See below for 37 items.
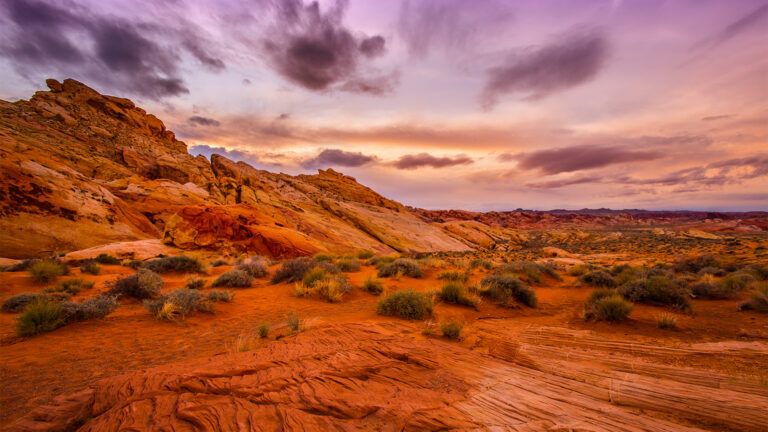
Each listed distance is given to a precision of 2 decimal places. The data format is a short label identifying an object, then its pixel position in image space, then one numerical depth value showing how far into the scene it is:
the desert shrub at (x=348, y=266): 15.82
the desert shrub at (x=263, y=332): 6.22
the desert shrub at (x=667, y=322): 7.01
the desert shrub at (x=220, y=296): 8.97
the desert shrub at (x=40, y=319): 6.07
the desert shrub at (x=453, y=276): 12.77
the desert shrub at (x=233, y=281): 11.67
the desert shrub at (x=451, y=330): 6.14
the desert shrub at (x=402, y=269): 13.74
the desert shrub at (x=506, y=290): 9.61
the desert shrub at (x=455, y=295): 9.01
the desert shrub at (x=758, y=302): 7.99
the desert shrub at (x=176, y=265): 14.30
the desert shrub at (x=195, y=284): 11.14
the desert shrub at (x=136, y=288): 9.02
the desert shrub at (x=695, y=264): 15.84
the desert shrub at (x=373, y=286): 10.90
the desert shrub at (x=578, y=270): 15.58
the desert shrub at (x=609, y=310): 7.56
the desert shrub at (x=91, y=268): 12.50
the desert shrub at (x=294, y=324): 6.28
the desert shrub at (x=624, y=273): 12.26
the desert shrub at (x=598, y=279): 12.40
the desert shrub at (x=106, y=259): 15.28
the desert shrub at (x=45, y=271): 10.63
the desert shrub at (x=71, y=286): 9.47
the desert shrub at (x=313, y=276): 10.91
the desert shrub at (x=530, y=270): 14.13
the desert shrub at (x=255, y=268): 13.92
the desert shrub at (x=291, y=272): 12.21
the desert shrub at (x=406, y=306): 7.57
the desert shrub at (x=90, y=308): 6.80
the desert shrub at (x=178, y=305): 7.42
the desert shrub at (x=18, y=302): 7.65
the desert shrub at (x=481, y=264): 16.96
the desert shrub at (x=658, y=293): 8.73
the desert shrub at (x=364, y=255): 22.48
